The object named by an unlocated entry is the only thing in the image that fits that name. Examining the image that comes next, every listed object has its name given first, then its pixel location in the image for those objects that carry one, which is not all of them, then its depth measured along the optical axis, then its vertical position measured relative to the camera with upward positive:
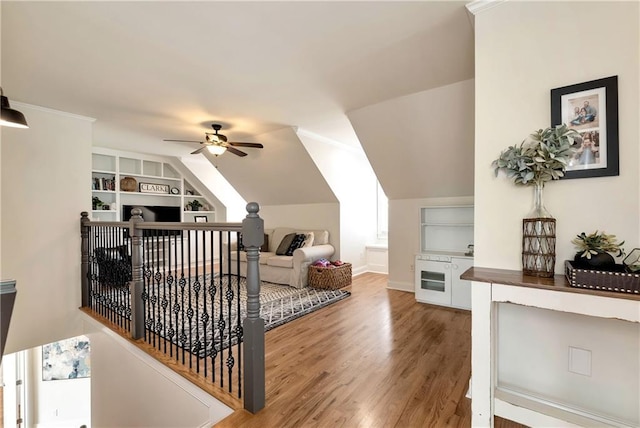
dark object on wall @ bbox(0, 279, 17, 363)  0.73 -0.24
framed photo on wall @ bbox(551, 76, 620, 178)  1.40 +0.46
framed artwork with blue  5.02 -2.71
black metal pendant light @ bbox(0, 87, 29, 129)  1.94 +0.70
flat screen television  5.71 +0.02
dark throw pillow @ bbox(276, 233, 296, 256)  5.13 -0.58
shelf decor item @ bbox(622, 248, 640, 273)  1.34 -0.23
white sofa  4.58 -0.82
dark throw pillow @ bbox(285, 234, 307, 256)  5.04 -0.55
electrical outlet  1.54 -0.83
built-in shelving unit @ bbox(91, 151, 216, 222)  5.41 +0.58
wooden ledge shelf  1.19 -0.35
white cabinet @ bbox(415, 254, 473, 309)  3.55 -0.92
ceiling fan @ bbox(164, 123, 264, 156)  3.80 +0.96
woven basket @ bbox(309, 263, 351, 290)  4.43 -1.04
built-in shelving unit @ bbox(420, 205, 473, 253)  4.09 -0.25
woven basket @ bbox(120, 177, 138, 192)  5.62 +0.61
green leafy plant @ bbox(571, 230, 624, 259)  1.34 -0.17
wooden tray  1.17 -0.30
